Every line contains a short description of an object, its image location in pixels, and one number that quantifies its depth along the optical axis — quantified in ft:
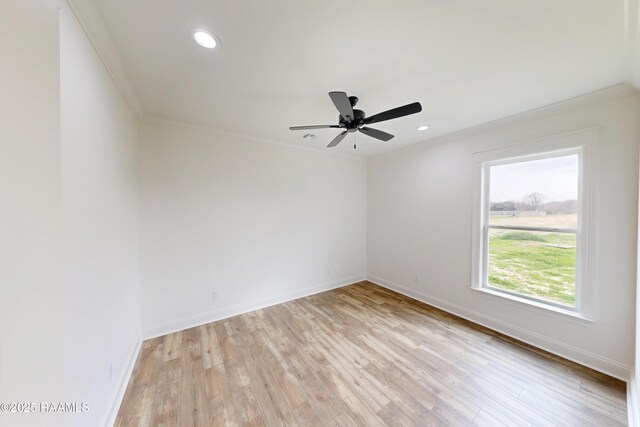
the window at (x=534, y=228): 6.92
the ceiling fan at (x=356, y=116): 5.37
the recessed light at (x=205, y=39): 4.23
